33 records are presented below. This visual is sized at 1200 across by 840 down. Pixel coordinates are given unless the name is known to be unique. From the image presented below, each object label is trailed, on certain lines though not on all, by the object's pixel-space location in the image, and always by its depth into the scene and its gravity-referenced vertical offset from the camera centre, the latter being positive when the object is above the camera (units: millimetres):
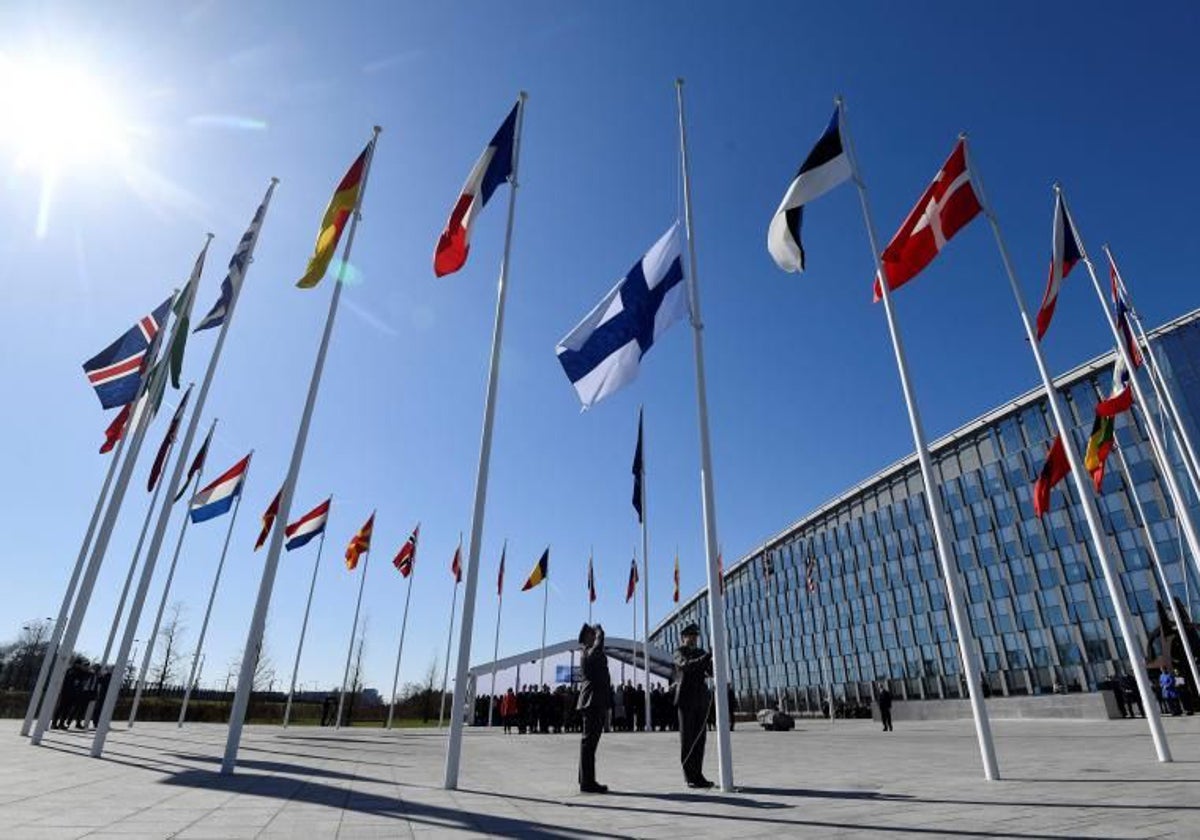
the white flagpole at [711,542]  7656 +2049
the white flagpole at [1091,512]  8750 +2643
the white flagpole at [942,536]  7832 +2212
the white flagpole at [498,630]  37566 +4242
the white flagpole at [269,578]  8688 +1683
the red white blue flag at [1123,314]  13707 +7897
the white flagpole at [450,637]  33812 +3513
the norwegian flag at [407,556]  32781 +6974
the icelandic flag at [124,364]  13953 +6919
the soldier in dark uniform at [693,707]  8109 -17
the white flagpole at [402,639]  35781 +3355
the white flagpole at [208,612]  29652 +3894
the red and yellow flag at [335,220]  11820 +8501
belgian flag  32500 +6150
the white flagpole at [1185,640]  16089 +1623
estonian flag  10469 +7665
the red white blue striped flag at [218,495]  20094 +6018
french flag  11078 +8314
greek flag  13102 +7994
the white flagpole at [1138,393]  12109 +5820
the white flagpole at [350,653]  31708 +2446
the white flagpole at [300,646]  32016 +2717
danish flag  10539 +7348
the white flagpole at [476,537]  8070 +2130
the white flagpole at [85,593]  12578 +2039
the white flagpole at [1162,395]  14809 +6927
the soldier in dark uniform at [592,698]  7668 +83
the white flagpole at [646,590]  23444 +4559
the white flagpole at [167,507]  10664 +3263
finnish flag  10133 +5490
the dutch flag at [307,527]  26734 +6775
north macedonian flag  30656 +7034
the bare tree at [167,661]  55125 +3625
